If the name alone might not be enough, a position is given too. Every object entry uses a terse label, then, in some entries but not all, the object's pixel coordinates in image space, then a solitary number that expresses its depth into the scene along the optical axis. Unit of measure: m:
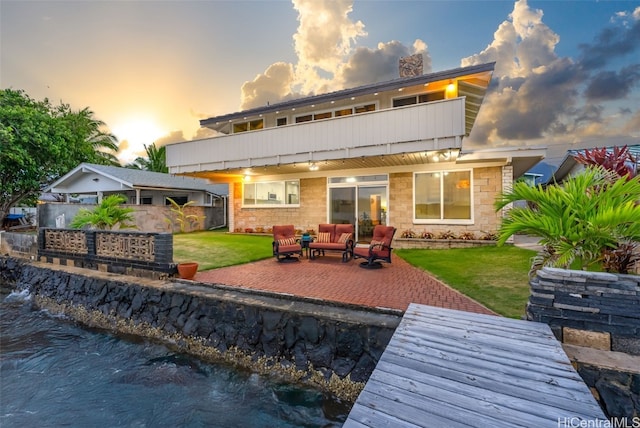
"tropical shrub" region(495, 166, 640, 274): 3.18
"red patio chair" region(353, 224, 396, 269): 8.24
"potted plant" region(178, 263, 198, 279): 7.01
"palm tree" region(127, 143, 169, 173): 30.39
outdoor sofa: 9.20
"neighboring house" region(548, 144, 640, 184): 15.18
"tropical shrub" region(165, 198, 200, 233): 16.97
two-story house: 9.70
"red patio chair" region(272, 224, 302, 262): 9.02
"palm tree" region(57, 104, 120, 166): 23.19
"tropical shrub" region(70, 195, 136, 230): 9.46
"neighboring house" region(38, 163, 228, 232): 15.57
